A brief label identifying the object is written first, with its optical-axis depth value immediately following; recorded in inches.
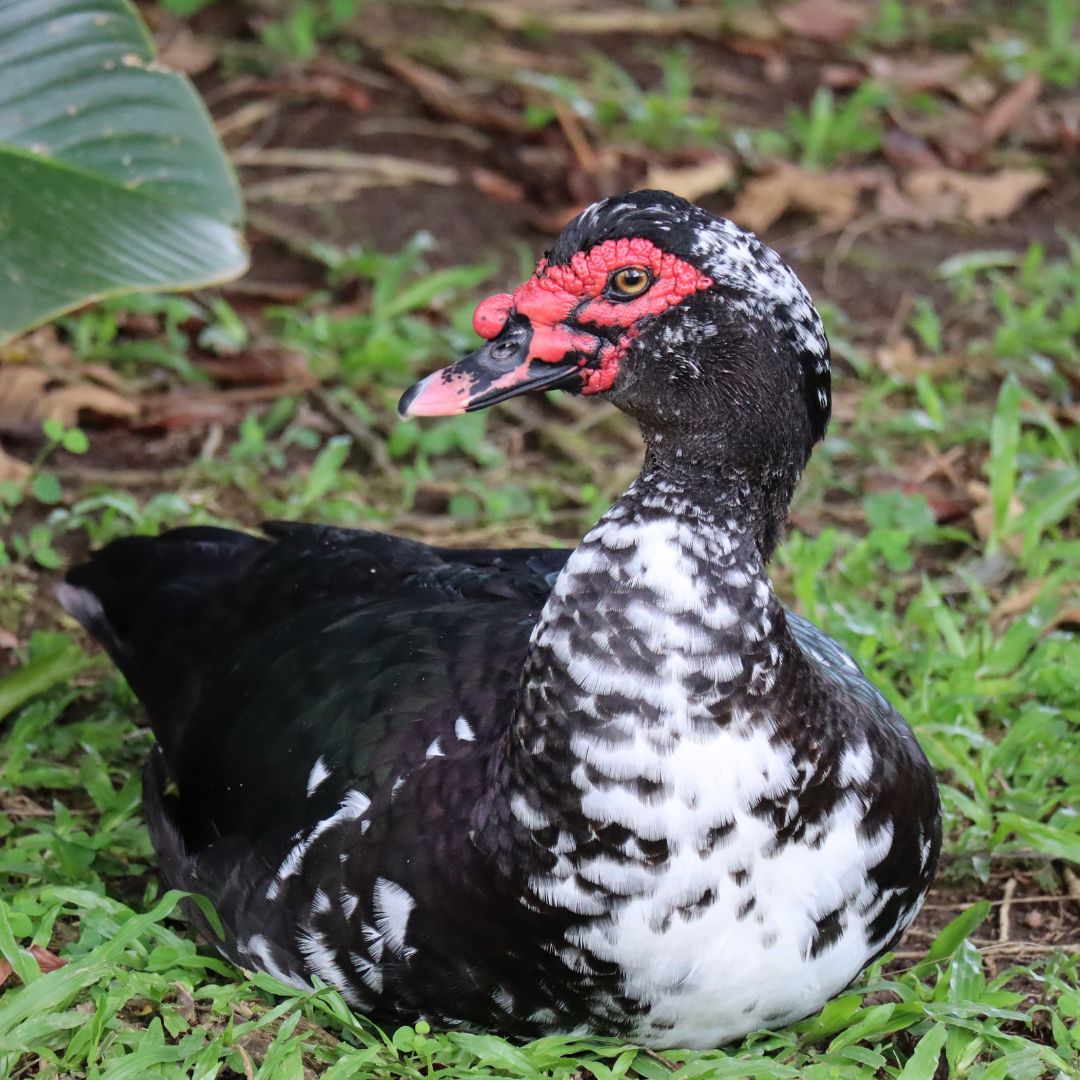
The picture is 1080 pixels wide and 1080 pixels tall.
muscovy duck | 183.2
